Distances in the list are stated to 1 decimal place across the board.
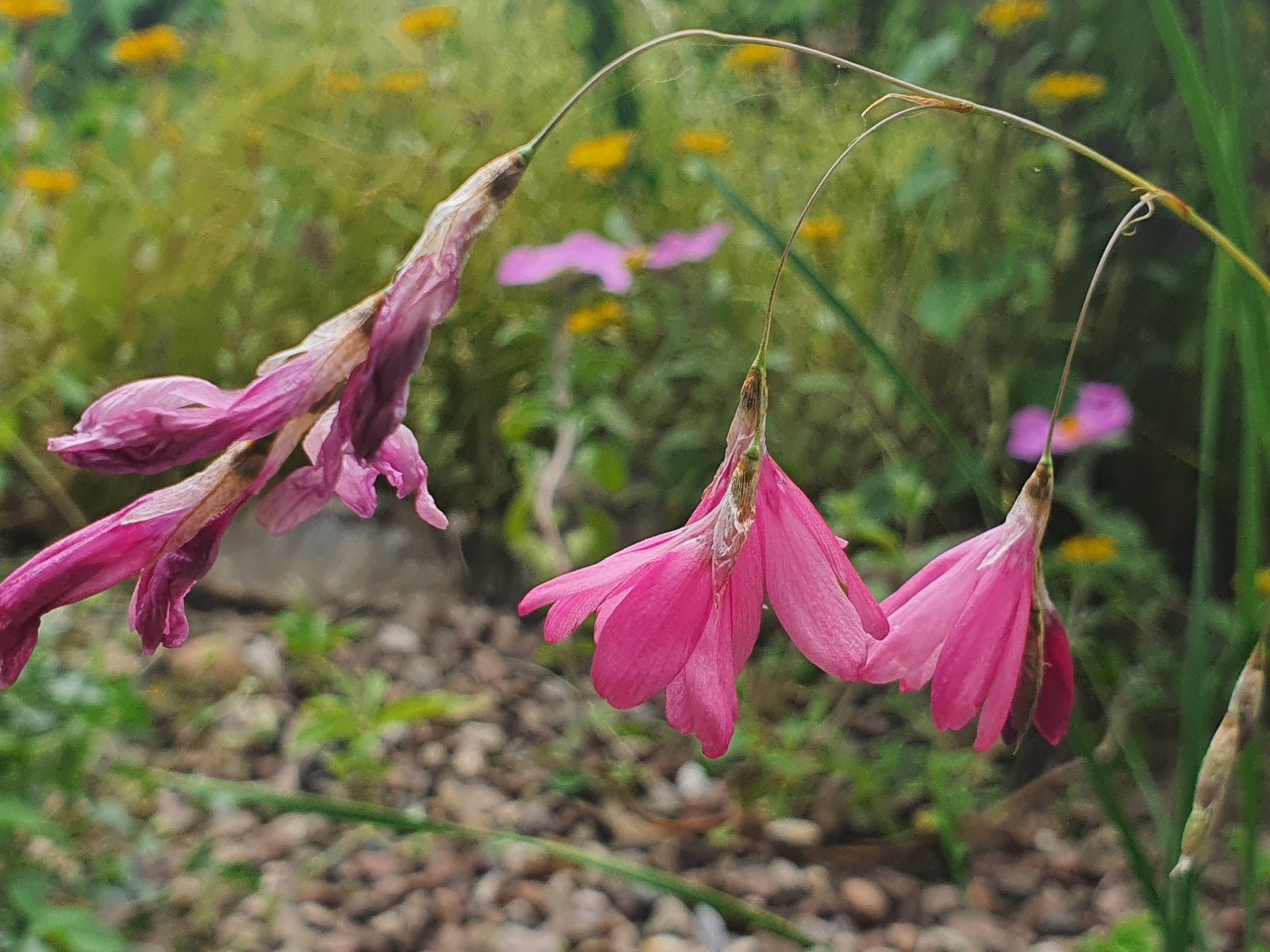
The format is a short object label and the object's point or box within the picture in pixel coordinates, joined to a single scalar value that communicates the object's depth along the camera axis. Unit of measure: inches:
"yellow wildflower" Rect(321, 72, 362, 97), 31.3
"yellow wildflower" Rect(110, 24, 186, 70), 28.5
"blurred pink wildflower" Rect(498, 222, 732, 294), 20.5
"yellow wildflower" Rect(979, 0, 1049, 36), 20.5
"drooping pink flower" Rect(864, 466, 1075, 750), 7.1
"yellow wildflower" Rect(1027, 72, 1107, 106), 20.1
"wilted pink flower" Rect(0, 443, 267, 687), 6.2
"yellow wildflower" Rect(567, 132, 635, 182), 22.6
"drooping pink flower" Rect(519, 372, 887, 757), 6.5
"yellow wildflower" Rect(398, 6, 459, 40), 29.2
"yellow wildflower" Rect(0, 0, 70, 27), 25.4
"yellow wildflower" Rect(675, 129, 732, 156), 24.3
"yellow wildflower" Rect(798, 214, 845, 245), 21.6
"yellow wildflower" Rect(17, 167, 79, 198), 25.1
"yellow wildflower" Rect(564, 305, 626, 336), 21.5
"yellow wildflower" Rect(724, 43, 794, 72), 23.7
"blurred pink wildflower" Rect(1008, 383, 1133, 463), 20.2
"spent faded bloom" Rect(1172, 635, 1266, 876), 7.4
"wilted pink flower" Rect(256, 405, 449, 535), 6.2
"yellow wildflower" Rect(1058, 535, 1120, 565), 18.5
